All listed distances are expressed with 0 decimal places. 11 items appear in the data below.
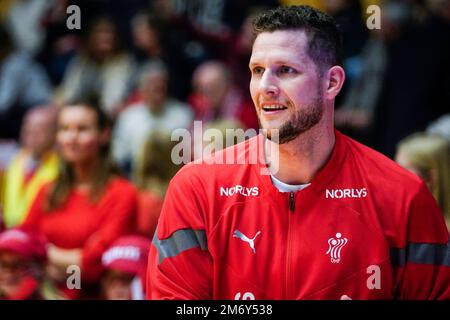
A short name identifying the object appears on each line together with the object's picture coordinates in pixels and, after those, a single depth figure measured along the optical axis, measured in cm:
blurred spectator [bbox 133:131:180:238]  866
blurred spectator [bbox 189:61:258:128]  992
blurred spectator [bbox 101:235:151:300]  766
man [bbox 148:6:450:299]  549
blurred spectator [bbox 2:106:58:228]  982
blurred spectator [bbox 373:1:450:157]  920
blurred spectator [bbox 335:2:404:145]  891
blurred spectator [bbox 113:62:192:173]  1059
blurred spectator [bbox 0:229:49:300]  778
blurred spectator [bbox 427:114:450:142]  894
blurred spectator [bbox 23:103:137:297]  837
